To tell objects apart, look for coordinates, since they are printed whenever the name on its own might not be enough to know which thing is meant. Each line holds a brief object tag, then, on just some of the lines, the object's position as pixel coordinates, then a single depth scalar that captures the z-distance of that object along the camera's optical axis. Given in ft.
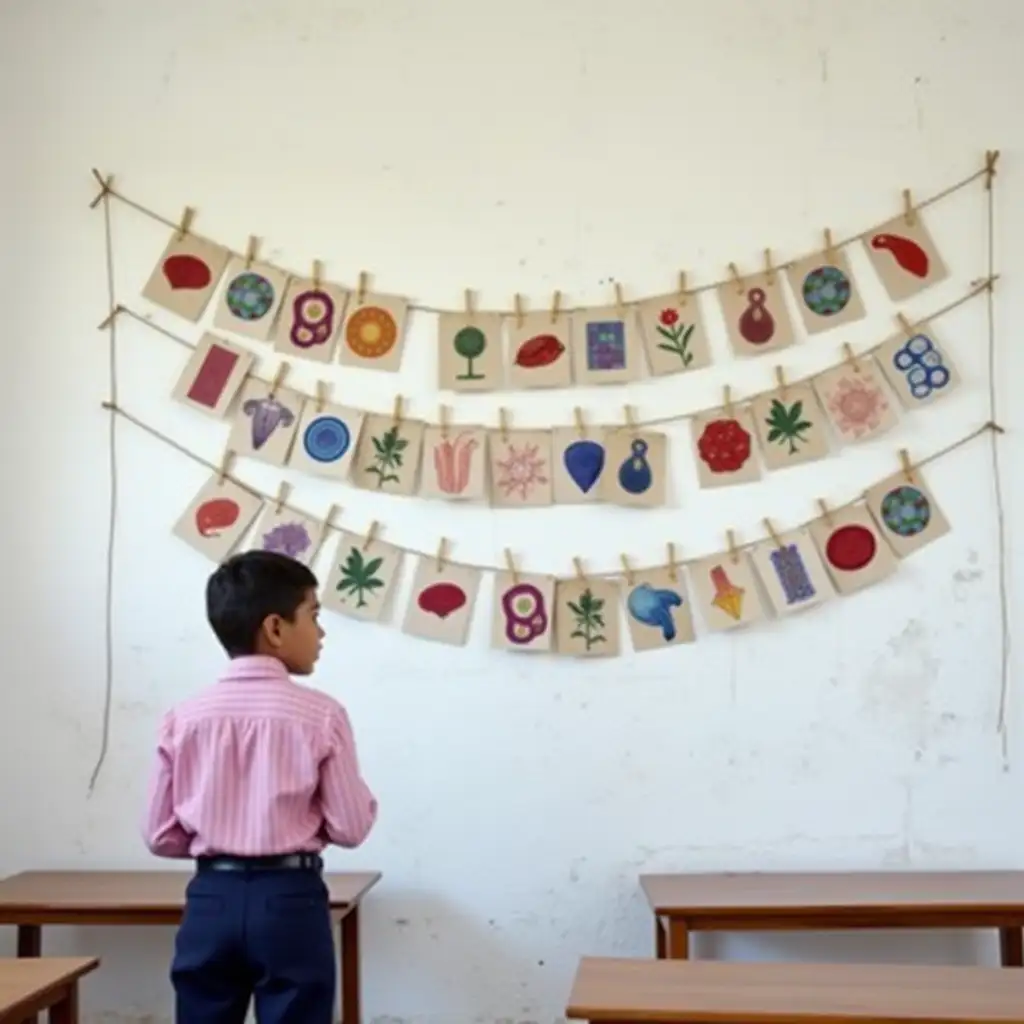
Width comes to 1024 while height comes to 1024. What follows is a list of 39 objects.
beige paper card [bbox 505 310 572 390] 11.38
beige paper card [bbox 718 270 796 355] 11.34
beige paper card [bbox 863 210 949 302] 11.34
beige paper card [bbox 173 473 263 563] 11.38
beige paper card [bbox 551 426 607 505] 11.29
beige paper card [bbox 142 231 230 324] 11.58
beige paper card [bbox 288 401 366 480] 11.35
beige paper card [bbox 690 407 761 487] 11.28
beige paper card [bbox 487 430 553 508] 11.32
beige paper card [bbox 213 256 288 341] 11.55
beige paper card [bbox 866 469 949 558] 11.19
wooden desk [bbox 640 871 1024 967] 9.61
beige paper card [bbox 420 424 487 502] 11.29
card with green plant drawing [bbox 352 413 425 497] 11.37
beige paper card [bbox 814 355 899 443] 11.24
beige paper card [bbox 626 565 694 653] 11.22
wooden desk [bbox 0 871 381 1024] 9.89
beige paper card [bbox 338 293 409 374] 11.48
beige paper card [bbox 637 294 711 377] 11.36
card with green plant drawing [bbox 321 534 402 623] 11.30
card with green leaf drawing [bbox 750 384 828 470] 11.28
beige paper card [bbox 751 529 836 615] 11.18
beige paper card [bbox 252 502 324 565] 11.34
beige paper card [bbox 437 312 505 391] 11.42
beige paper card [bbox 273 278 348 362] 11.51
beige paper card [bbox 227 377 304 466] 11.42
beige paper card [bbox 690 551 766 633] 11.18
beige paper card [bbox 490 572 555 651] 11.19
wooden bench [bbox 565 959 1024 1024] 6.52
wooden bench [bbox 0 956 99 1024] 6.66
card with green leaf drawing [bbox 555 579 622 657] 11.21
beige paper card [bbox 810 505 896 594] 11.18
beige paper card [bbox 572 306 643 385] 11.37
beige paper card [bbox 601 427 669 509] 11.28
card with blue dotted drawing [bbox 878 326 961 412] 11.26
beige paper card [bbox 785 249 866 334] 11.35
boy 7.70
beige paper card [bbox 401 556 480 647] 11.27
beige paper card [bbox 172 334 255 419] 11.46
